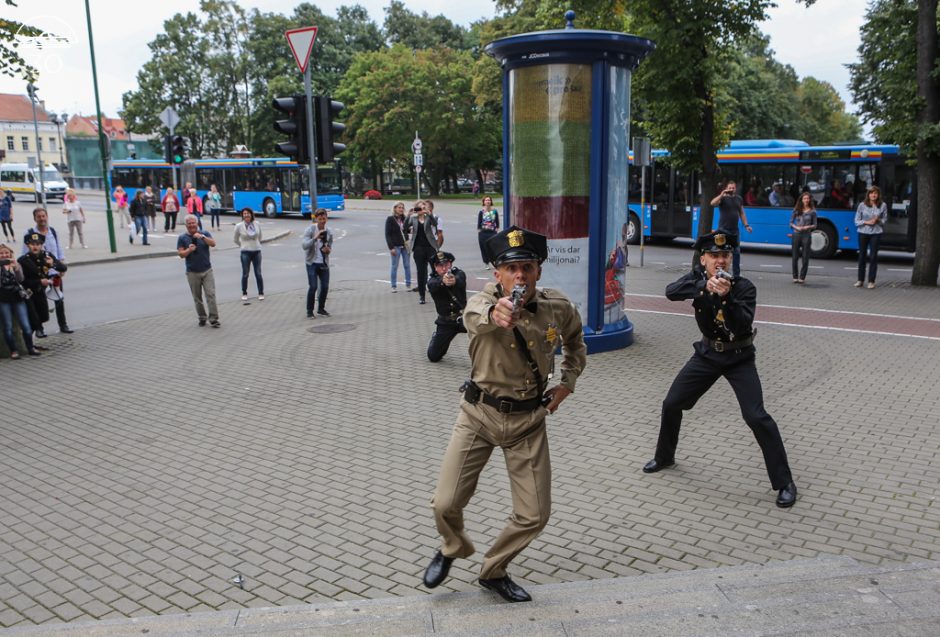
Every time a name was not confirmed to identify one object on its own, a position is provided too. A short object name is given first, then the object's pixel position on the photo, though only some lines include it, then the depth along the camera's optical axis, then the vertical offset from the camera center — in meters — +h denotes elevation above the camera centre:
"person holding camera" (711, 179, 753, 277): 14.81 -0.57
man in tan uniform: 3.85 -1.11
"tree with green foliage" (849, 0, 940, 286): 14.37 +1.36
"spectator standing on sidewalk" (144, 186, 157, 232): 28.32 -0.53
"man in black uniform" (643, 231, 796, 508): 5.33 -1.12
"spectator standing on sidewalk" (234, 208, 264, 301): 14.31 -0.95
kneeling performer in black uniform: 9.86 -1.47
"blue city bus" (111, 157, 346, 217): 37.47 +0.14
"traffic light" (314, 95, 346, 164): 10.73 +0.78
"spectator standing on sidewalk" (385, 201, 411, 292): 15.95 -1.02
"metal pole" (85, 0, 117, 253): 23.32 +0.91
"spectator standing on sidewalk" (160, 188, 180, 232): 30.55 -0.73
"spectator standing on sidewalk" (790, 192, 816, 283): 15.66 -1.00
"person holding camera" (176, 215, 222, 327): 12.55 -1.19
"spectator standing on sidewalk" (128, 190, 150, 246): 26.25 -0.67
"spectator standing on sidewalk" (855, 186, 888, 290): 14.73 -0.93
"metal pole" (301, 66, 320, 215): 10.45 +0.64
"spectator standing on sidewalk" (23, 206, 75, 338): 11.95 -0.87
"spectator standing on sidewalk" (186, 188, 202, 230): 28.02 -0.59
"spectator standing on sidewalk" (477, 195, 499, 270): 18.05 -0.87
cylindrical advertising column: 9.59 +0.37
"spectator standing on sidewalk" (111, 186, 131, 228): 31.86 -0.44
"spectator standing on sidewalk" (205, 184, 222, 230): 32.53 -0.65
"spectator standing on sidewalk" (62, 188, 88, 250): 24.16 -0.68
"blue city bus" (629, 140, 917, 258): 20.11 -0.29
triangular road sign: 10.35 +1.84
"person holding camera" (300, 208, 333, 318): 13.34 -1.18
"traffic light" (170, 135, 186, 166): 26.12 +1.27
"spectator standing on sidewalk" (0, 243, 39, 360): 10.34 -1.37
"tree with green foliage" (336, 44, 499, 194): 59.47 +5.47
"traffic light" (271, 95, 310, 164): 10.49 +0.77
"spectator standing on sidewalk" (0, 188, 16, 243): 27.94 -0.75
